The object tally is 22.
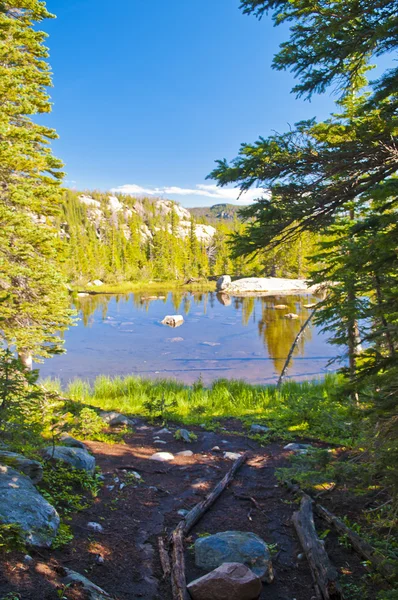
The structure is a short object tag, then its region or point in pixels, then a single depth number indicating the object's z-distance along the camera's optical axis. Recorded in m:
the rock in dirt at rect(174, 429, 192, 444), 7.53
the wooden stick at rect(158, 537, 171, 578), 3.28
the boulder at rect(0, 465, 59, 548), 2.91
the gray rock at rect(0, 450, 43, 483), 3.77
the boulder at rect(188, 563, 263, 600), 2.91
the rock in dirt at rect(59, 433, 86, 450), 5.76
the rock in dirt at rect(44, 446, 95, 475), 4.83
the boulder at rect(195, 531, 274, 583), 3.37
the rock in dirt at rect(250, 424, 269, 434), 8.22
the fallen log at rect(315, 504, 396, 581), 3.14
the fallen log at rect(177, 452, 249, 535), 4.13
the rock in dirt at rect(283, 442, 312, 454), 6.83
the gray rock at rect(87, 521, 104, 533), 3.73
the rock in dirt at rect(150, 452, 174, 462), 6.36
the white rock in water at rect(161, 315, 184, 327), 27.02
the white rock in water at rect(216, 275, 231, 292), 50.46
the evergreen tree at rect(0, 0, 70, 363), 8.32
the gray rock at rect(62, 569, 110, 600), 2.52
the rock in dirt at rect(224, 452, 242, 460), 6.59
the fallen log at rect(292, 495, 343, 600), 3.04
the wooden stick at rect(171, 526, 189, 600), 2.94
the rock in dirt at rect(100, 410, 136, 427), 8.25
